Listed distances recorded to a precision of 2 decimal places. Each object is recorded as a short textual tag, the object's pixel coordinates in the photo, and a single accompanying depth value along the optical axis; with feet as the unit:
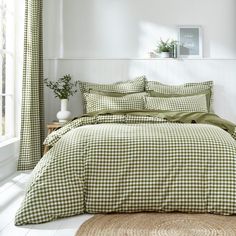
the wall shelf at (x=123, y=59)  14.97
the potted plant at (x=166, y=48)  14.77
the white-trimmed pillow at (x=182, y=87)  13.98
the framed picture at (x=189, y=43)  15.07
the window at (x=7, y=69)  12.78
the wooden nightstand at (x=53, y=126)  13.11
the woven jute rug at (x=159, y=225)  6.45
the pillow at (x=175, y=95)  13.71
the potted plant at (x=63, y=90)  13.71
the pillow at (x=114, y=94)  13.78
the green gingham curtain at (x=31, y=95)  12.32
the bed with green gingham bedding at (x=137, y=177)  7.24
